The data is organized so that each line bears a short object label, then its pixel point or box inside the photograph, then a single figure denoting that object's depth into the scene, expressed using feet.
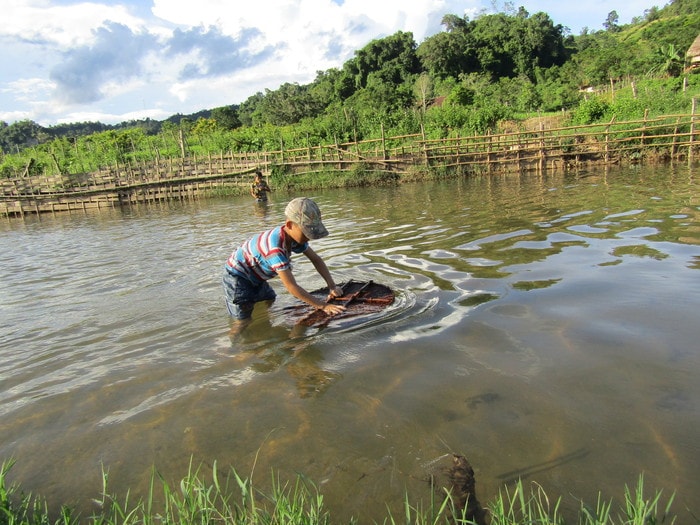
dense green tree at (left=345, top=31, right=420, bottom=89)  161.07
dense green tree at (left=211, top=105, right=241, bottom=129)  160.45
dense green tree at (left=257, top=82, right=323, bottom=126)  141.38
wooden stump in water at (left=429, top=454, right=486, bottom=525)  5.38
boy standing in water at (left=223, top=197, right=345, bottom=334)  11.14
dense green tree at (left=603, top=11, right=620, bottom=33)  261.38
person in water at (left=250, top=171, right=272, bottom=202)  44.01
